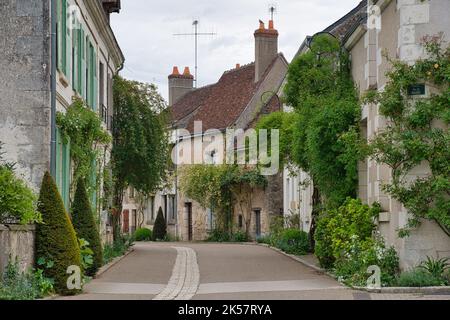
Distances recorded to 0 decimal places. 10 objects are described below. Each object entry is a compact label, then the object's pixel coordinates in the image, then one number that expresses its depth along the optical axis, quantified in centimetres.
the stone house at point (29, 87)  1600
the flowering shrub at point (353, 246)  1545
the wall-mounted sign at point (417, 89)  1524
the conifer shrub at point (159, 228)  4703
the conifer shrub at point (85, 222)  1794
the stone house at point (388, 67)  1502
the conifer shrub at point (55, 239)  1401
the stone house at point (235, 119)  4050
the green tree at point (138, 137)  2880
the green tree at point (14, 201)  1334
